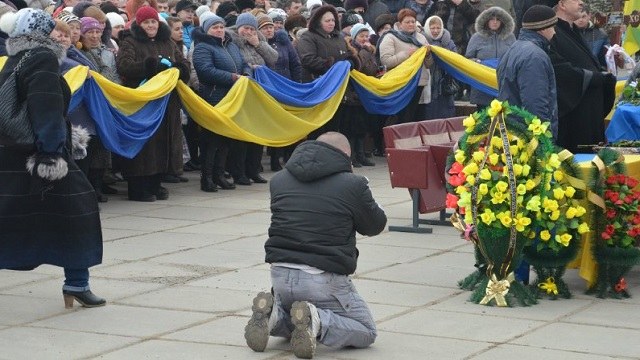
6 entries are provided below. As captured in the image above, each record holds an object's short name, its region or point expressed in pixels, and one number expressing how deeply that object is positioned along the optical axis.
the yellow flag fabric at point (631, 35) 30.19
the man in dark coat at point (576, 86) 16.85
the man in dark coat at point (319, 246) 11.63
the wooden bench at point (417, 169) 18.41
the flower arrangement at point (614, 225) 14.17
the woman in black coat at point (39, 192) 13.01
